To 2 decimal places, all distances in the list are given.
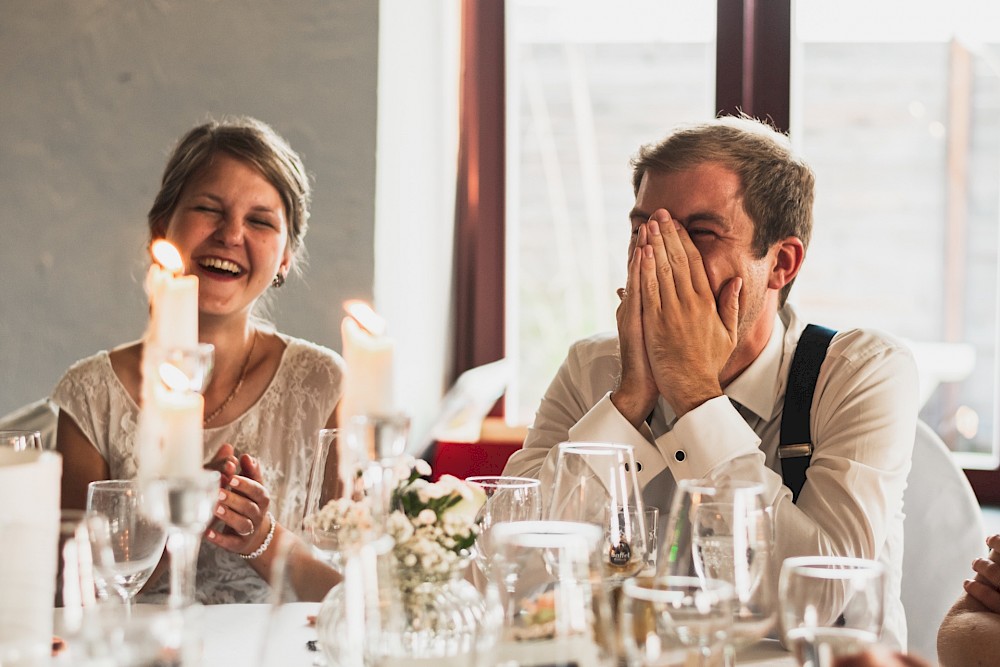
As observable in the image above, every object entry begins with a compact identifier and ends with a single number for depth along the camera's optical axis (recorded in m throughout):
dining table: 1.16
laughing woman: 2.23
